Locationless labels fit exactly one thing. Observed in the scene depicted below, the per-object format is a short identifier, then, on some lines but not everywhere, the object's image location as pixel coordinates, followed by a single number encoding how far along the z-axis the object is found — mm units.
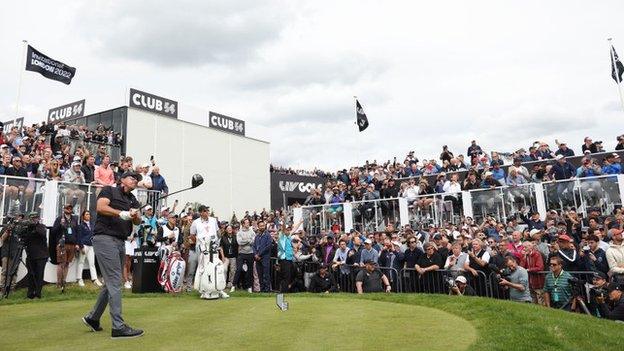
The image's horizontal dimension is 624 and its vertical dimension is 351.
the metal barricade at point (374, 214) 19797
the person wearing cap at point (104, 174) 15633
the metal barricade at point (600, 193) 15844
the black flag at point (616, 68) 23516
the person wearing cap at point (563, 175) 16656
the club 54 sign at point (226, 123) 41281
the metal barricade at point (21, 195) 14242
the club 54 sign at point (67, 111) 35469
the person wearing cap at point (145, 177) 16925
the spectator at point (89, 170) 16438
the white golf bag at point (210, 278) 11320
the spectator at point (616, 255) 10819
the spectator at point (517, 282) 11422
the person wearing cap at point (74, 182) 15422
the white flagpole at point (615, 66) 23388
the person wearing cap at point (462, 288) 12203
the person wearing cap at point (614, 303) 9773
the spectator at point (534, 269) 11906
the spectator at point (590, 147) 19469
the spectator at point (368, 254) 14461
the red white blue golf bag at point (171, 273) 13539
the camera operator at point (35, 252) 12203
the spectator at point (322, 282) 14664
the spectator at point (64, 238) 13750
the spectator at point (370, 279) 13609
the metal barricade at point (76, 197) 15305
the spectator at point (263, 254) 14945
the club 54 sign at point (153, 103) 34312
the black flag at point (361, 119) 29656
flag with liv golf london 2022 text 22219
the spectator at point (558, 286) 10930
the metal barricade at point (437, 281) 12547
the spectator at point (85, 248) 14320
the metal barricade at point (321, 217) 20984
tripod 11977
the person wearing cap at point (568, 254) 11617
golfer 6621
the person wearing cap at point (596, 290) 10266
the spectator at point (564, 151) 19453
